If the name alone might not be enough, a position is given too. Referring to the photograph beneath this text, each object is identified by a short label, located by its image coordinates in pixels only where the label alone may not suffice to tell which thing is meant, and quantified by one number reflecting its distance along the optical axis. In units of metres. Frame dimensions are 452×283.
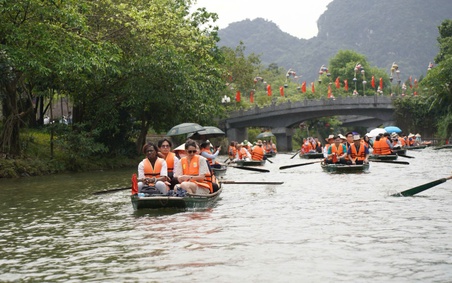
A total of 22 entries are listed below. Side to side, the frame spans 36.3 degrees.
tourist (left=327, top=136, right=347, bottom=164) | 26.19
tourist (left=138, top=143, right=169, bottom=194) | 15.26
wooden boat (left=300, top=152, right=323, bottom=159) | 42.66
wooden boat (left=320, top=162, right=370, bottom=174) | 24.84
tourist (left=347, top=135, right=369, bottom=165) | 25.64
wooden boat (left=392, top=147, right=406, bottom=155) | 42.16
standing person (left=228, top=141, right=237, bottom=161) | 37.31
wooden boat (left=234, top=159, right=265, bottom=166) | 34.40
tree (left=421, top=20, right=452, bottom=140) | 59.13
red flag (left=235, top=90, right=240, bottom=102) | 79.31
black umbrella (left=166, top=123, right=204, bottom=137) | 23.06
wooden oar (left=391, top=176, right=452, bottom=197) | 16.46
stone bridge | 75.75
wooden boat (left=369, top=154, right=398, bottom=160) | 32.09
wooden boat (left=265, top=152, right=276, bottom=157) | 49.38
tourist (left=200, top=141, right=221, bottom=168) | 21.09
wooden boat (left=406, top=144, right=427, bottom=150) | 53.92
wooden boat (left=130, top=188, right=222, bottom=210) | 14.56
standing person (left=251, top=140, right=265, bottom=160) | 36.50
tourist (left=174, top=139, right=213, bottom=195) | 15.31
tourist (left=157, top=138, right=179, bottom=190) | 16.58
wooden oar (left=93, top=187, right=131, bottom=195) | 17.35
